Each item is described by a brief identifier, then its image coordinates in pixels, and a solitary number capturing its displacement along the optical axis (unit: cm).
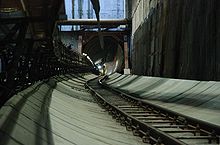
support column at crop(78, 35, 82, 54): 4847
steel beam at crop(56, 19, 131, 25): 4497
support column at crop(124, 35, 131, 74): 4318
